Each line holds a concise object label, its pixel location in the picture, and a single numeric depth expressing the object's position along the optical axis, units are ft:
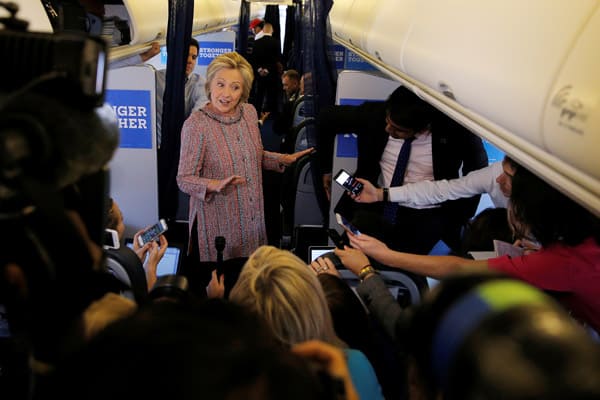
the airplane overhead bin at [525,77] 3.01
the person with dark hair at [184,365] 1.75
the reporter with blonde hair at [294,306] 3.81
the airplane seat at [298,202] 13.48
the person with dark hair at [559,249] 5.19
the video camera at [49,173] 1.80
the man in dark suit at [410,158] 8.97
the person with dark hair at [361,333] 5.09
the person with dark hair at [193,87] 13.70
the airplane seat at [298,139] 15.57
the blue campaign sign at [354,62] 15.07
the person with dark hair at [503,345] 1.21
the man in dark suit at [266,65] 27.22
